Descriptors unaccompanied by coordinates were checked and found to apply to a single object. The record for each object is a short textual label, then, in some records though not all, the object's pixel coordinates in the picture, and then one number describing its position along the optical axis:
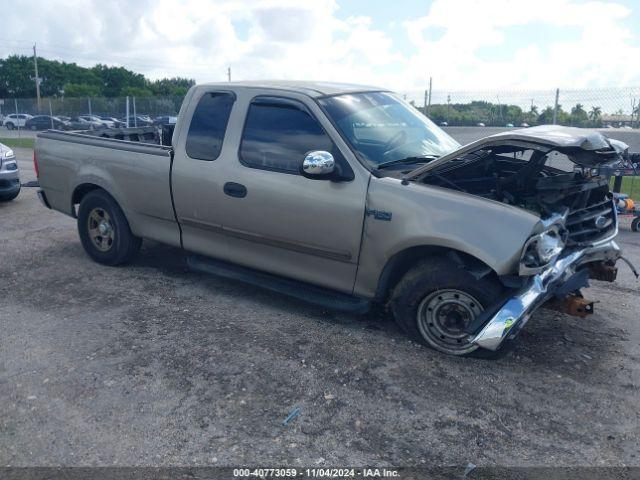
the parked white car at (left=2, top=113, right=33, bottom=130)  37.47
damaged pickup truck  3.81
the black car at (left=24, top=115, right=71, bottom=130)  35.03
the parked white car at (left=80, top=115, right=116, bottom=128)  32.32
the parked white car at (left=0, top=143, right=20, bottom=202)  9.38
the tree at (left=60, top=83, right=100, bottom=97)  64.38
